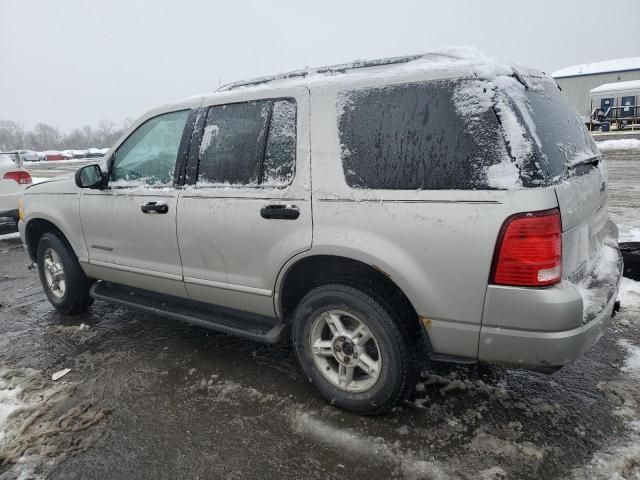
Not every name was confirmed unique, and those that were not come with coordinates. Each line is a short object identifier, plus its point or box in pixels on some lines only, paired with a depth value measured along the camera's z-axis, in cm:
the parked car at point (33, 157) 5122
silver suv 217
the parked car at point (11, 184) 774
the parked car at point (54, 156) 5419
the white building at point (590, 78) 4694
